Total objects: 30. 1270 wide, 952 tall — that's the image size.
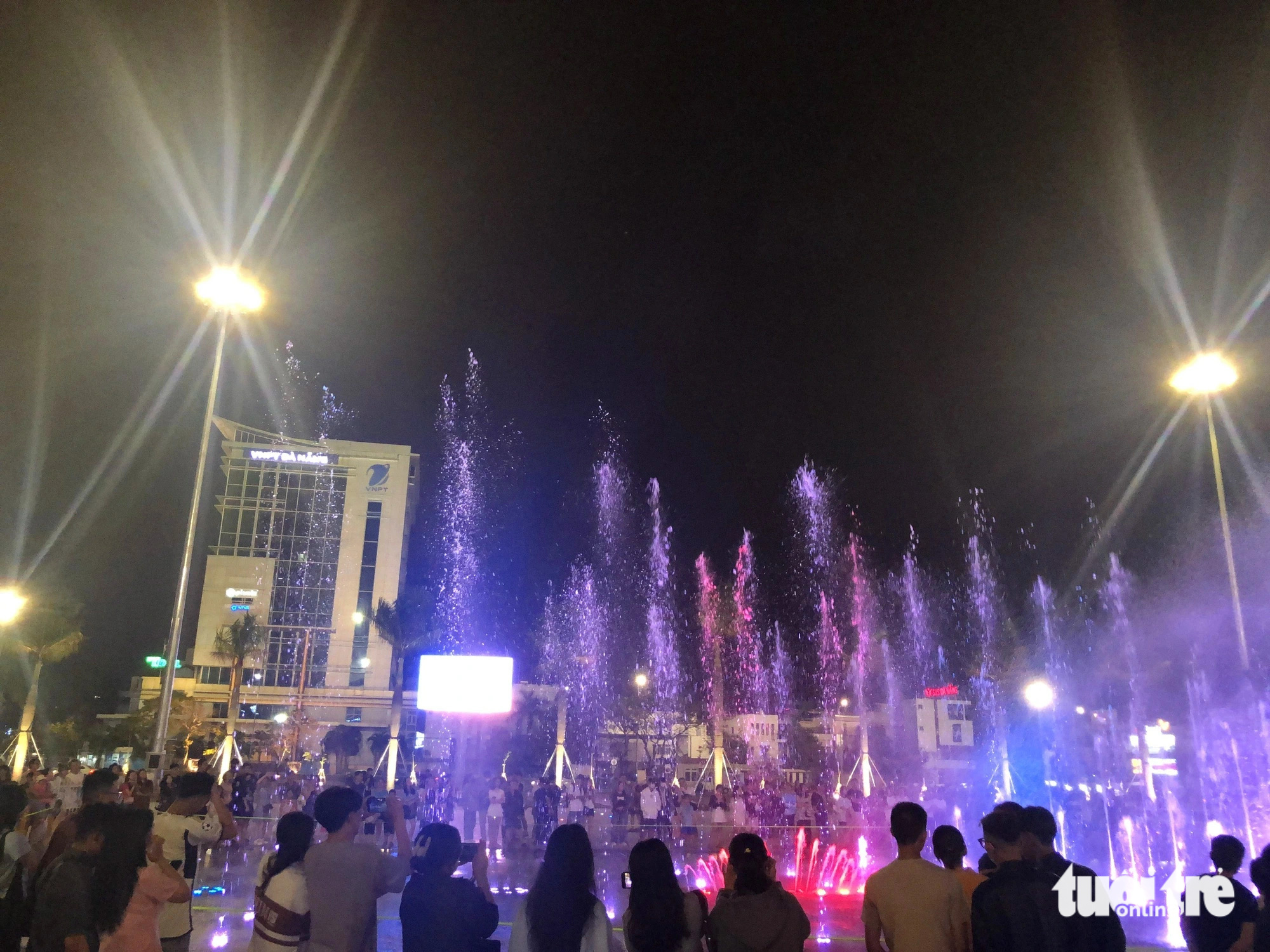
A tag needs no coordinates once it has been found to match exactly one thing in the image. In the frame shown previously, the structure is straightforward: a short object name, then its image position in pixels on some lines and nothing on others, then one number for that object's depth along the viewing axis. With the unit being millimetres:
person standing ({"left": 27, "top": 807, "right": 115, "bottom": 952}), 4191
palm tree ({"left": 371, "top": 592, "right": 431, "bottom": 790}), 58250
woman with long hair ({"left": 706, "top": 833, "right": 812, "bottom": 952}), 4180
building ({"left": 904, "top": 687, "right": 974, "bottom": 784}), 69562
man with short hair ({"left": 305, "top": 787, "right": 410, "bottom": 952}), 4457
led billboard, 27547
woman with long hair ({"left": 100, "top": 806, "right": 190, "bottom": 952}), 4371
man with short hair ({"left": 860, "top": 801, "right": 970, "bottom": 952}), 4398
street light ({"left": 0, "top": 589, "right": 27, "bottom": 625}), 25741
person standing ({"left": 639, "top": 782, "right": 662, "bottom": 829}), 20391
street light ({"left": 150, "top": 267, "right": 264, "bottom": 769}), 16547
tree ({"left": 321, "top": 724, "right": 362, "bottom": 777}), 53625
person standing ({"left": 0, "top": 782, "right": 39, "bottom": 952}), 5156
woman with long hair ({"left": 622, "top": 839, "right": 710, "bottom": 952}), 4020
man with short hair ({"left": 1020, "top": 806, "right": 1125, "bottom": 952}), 3820
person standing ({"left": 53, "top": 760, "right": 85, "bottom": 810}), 18312
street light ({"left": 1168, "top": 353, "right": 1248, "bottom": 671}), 18078
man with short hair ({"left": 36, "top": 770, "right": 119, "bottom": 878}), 5535
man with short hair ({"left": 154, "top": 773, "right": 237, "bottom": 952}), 5641
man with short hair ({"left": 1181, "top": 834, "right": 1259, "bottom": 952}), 4980
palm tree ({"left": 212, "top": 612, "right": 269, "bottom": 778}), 56781
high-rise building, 65312
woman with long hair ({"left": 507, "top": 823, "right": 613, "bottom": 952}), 3869
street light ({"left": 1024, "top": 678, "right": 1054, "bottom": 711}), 29438
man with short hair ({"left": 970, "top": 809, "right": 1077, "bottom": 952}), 3801
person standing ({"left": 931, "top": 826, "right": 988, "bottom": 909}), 5270
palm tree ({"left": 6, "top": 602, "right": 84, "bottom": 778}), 43750
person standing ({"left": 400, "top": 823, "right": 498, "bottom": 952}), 4172
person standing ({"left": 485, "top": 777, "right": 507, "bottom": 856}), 18656
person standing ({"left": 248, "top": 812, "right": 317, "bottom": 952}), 4449
